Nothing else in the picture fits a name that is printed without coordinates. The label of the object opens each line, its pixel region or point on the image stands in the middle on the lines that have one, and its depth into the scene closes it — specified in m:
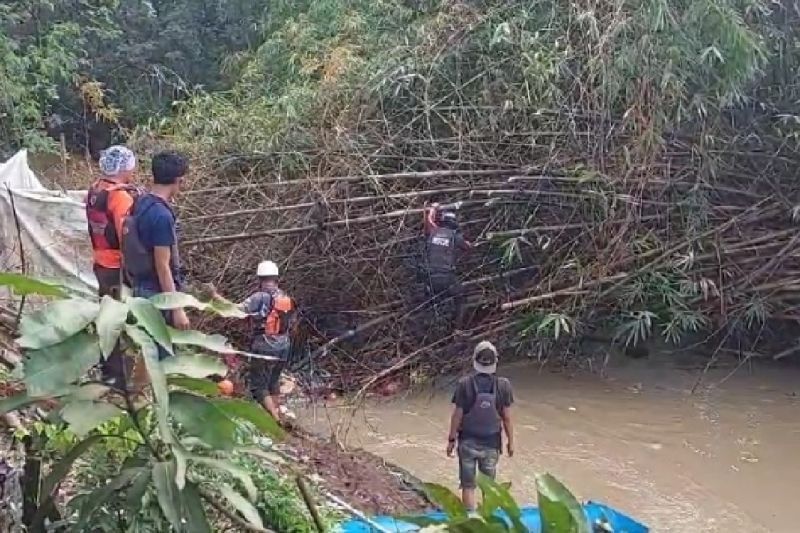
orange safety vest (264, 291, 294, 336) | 6.21
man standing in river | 5.09
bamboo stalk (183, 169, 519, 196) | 8.15
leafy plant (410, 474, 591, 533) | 1.84
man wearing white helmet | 6.20
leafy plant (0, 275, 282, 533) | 1.63
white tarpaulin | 7.56
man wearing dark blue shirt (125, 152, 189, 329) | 4.14
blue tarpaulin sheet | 3.83
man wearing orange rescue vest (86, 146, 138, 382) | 4.45
